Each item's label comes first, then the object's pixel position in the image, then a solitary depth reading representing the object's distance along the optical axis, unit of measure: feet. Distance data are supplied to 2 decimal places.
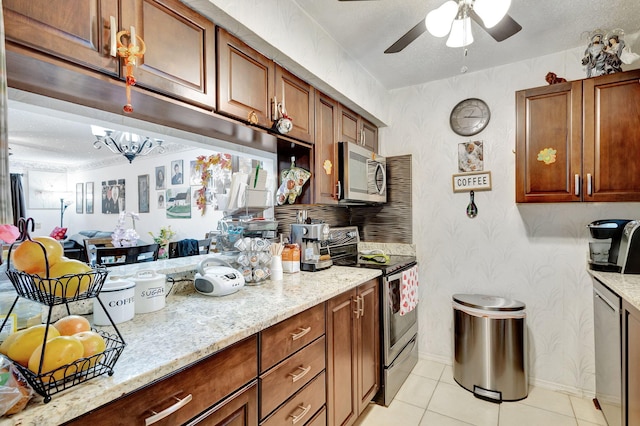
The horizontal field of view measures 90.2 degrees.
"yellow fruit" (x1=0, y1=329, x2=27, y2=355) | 2.41
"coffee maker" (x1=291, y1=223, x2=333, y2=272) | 6.88
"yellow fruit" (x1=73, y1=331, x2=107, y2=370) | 2.46
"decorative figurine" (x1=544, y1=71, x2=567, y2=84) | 6.85
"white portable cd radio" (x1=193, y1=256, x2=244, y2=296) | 4.90
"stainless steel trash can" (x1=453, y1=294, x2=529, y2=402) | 7.15
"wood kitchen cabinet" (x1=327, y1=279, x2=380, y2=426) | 5.37
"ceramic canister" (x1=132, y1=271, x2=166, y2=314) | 4.07
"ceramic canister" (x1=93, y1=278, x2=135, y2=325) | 3.67
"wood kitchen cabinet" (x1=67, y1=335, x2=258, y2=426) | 2.53
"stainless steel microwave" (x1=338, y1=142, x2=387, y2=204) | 7.64
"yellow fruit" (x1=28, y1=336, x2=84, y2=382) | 2.25
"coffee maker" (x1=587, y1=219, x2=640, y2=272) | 6.38
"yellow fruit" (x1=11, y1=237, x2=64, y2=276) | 2.58
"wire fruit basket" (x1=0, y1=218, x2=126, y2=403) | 2.23
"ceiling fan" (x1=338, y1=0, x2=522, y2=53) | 4.46
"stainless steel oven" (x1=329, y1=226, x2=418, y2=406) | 7.02
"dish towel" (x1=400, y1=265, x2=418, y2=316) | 7.86
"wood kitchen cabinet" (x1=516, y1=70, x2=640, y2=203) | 6.18
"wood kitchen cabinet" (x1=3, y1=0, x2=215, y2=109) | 2.96
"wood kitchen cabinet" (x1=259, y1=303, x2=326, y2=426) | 3.94
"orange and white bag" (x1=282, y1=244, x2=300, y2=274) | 6.72
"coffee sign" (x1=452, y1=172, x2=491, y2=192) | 8.39
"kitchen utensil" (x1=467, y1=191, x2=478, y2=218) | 8.57
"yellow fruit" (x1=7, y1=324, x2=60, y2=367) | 2.36
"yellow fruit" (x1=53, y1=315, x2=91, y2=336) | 2.71
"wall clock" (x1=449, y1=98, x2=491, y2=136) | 8.46
